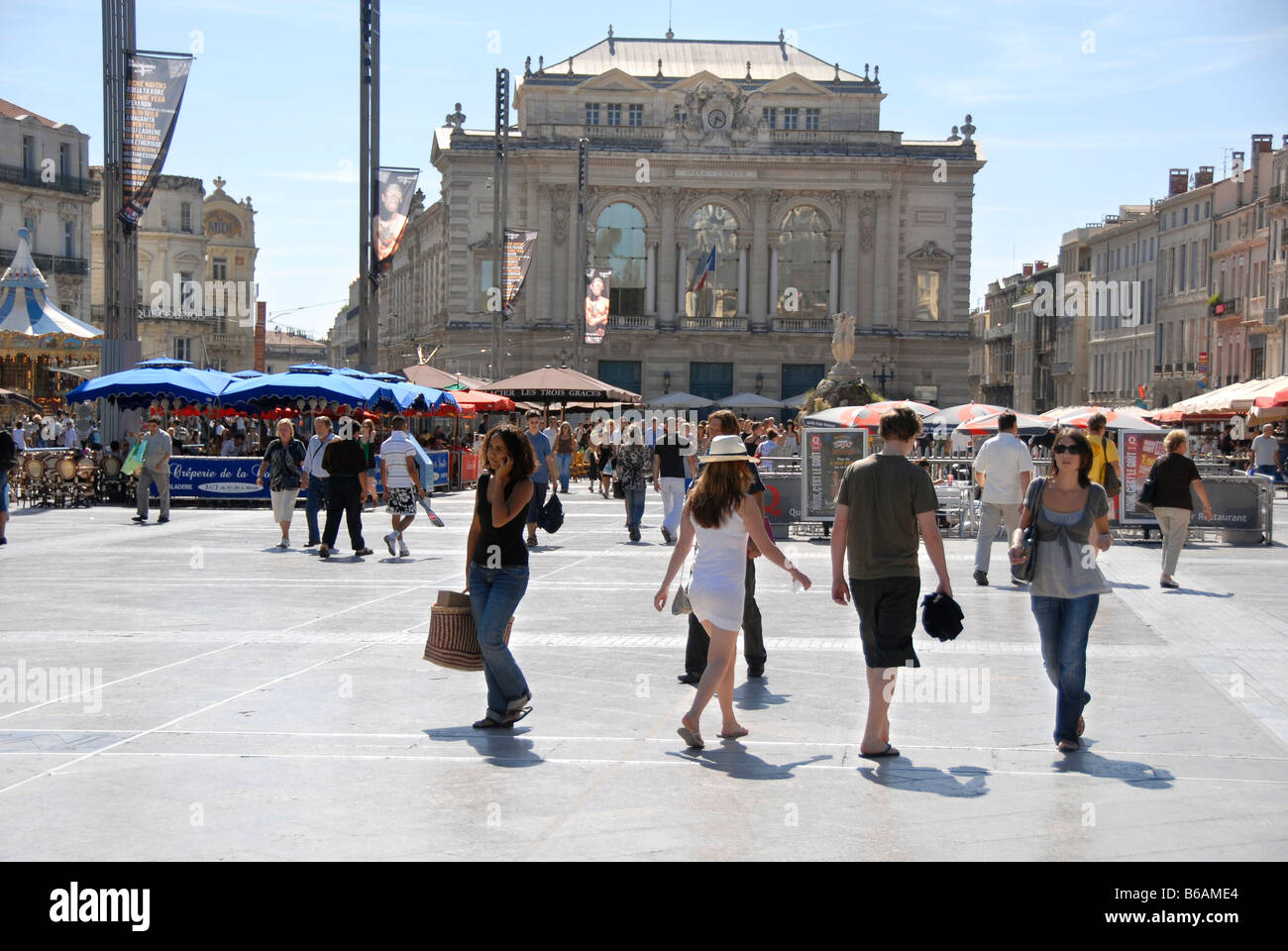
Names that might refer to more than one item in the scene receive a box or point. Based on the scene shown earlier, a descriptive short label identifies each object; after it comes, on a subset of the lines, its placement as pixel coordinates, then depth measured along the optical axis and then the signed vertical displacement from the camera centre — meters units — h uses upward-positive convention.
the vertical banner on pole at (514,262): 41.12 +4.78
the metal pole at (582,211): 55.56 +8.28
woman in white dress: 7.80 -0.57
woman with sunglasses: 7.74 -0.62
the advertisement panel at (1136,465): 21.69 -0.31
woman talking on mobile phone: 8.16 -0.69
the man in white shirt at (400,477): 18.25 -0.47
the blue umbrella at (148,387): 26.25 +0.85
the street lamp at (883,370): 71.50 +3.41
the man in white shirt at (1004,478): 15.91 -0.37
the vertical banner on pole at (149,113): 23.95 +5.11
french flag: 67.56 +7.59
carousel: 33.50 +2.35
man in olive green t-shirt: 7.55 -0.58
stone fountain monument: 50.09 +1.93
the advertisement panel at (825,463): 21.75 -0.30
